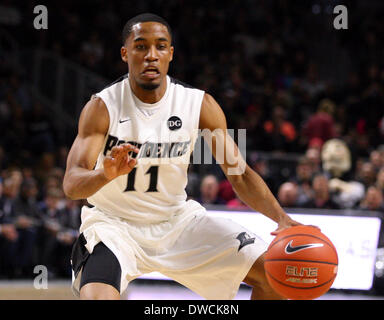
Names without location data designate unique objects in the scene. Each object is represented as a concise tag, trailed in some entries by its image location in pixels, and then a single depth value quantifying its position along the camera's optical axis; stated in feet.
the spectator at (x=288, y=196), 52.03
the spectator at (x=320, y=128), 65.77
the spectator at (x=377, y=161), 59.32
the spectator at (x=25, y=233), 54.08
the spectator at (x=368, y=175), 57.72
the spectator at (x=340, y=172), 56.49
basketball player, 24.94
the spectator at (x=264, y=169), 56.34
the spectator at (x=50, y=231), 54.75
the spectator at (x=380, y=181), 55.16
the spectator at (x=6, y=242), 53.26
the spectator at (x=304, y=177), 56.38
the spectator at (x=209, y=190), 53.78
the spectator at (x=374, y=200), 52.60
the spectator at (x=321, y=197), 53.06
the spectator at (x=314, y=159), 58.34
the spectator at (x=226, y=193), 55.93
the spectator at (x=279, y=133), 66.74
